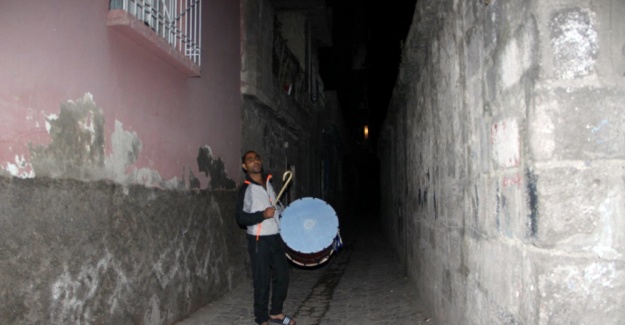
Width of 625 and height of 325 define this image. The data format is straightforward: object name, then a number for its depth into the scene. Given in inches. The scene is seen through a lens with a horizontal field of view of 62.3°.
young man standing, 200.7
